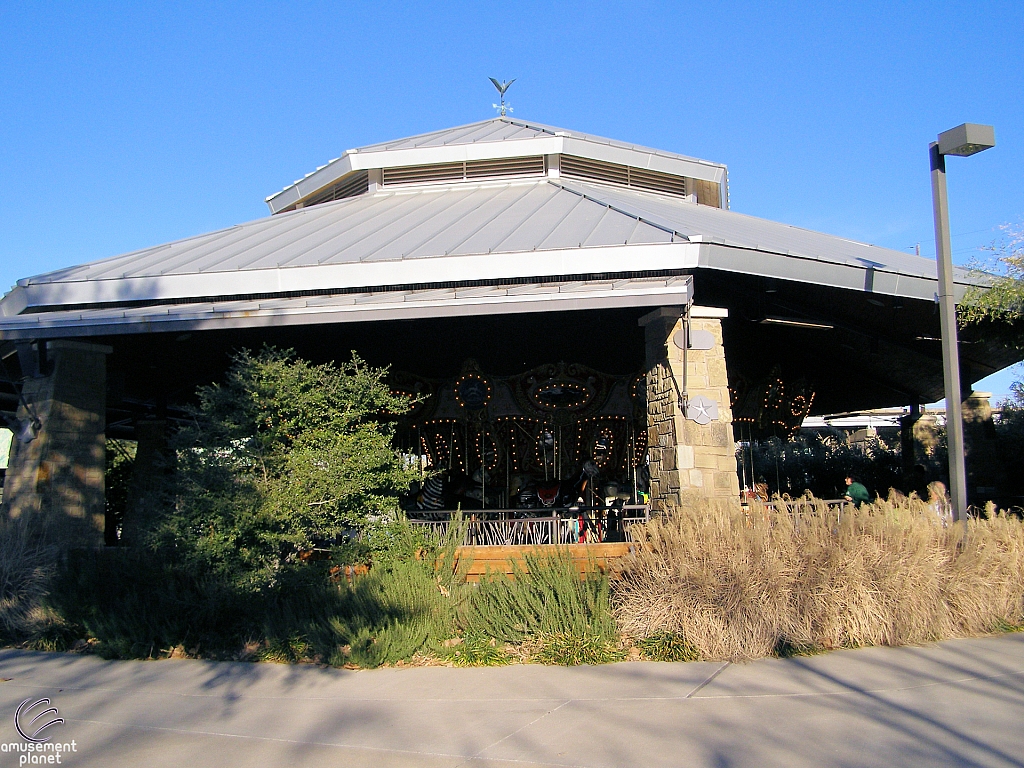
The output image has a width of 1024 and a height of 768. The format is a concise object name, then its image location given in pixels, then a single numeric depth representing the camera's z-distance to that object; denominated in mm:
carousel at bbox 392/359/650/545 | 16578
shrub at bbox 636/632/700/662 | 8086
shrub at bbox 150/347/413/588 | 9672
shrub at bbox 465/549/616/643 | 8531
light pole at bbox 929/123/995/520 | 9875
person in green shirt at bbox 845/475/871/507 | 14059
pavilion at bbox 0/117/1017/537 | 11492
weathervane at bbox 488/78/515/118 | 22453
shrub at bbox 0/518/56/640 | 10391
